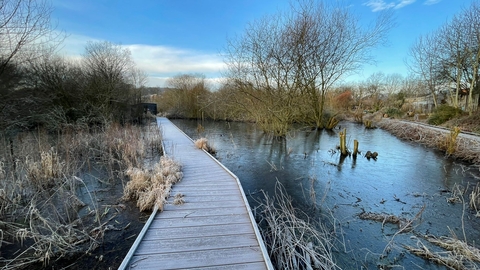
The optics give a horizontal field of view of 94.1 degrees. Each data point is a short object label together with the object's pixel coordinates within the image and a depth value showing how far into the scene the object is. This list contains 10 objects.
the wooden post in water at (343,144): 7.71
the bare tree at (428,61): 14.32
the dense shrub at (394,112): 18.95
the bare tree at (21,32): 4.01
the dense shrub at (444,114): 12.39
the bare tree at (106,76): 11.58
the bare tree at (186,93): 22.69
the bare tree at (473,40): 11.12
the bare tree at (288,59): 10.31
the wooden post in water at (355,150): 7.52
